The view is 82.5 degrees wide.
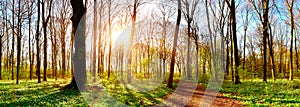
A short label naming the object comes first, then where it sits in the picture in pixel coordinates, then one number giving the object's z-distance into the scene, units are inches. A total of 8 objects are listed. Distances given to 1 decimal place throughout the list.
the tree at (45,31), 709.9
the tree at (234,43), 613.6
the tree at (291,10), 755.9
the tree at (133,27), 693.5
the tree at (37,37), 688.1
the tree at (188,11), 933.1
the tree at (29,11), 765.8
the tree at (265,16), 707.6
